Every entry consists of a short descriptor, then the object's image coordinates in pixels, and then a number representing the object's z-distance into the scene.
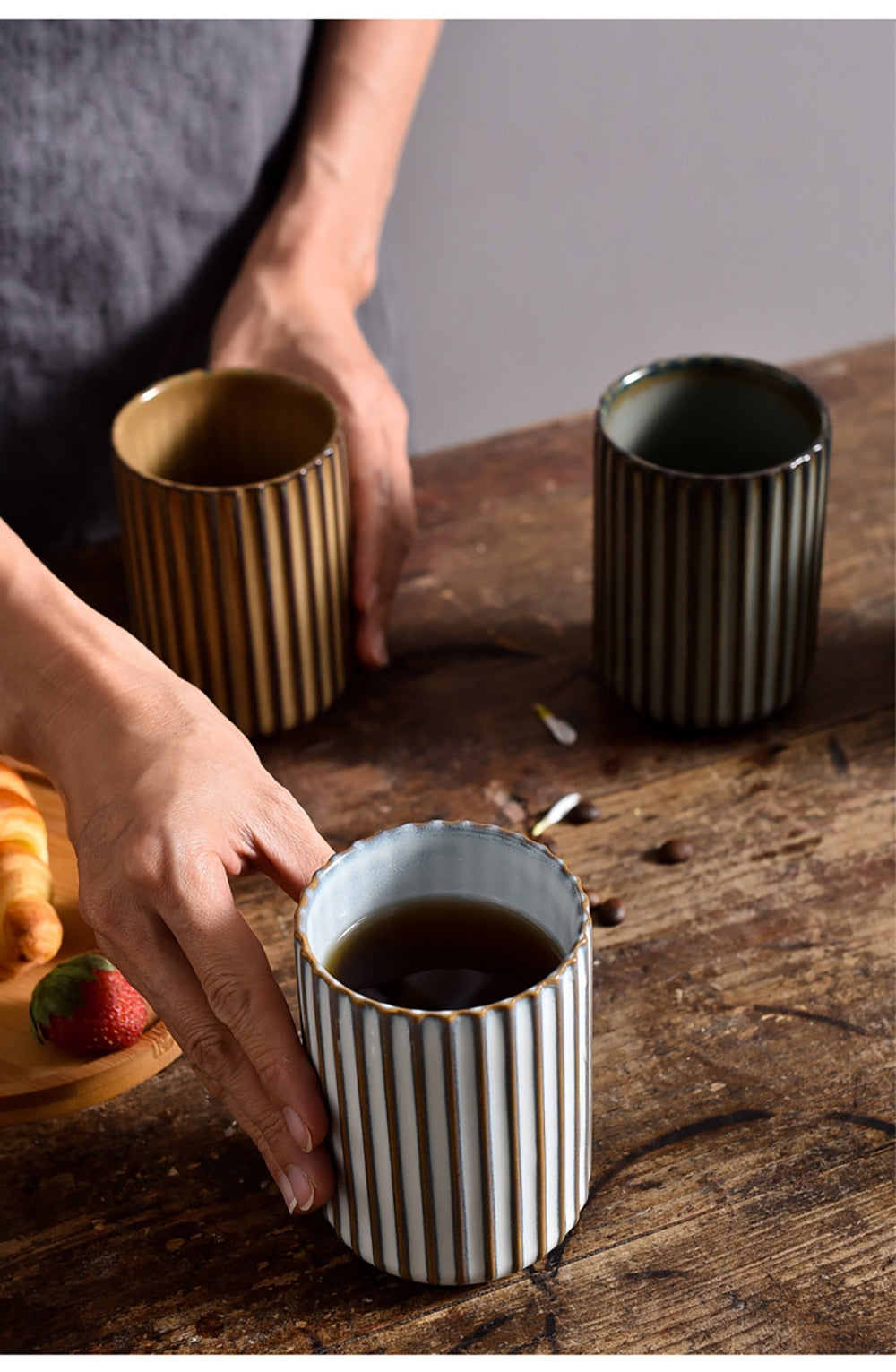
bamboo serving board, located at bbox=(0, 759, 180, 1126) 0.91
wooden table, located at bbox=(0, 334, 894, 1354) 0.81
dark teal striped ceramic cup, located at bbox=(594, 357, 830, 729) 1.08
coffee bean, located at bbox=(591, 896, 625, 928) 1.01
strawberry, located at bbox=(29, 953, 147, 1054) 0.92
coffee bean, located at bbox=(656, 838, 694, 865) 1.05
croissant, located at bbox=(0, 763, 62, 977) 0.97
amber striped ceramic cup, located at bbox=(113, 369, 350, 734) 1.09
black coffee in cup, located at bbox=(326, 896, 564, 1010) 0.79
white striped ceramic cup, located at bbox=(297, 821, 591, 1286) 0.72
